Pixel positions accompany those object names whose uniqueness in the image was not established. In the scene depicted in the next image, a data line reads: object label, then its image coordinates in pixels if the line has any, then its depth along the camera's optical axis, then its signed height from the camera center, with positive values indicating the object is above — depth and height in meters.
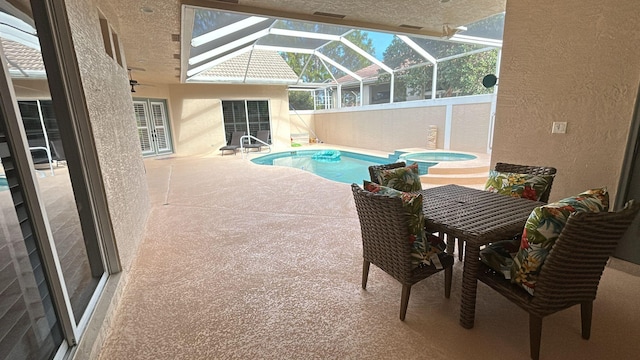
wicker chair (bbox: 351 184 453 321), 1.56 -0.70
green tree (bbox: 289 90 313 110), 13.55 +1.21
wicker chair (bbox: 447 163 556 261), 2.11 -0.43
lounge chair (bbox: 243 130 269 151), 10.43 -0.38
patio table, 1.53 -0.59
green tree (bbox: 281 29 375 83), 7.52 +2.13
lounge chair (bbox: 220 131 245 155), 10.12 -0.39
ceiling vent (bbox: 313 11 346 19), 3.56 +1.40
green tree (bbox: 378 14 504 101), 6.96 +1.40
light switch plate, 2.46 -0.09
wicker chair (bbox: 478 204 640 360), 1.20 -0.72
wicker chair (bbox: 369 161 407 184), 2.25 -0.37
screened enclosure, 5.19 +1.71
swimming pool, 7.40 -1.22
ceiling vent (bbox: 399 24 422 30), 4.20 +1.42
